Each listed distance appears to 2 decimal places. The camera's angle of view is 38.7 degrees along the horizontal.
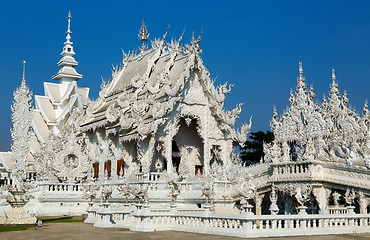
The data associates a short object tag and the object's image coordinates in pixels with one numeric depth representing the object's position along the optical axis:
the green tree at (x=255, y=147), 47.91
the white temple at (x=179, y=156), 16.83
